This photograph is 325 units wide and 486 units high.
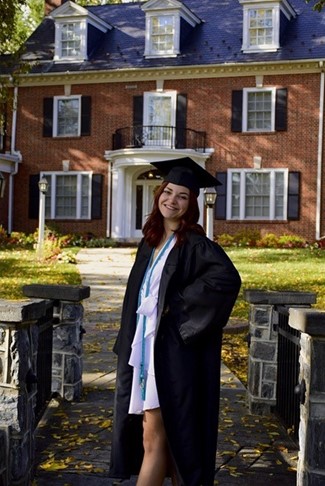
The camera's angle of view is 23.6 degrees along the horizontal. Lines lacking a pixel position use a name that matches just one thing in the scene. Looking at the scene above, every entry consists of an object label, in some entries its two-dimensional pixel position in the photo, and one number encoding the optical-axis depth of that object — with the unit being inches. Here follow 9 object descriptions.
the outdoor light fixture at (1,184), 406.1
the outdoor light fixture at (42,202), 768.3
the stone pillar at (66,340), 240.2
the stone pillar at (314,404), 148.3
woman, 145.3
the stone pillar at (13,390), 157.0
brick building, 962.1
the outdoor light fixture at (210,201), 594.0
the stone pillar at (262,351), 233.8
